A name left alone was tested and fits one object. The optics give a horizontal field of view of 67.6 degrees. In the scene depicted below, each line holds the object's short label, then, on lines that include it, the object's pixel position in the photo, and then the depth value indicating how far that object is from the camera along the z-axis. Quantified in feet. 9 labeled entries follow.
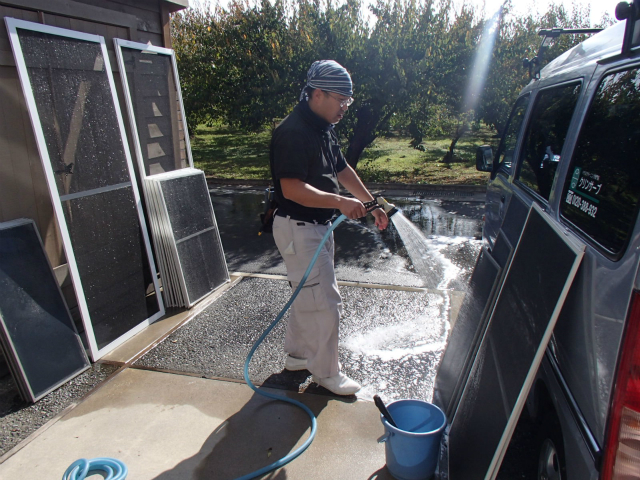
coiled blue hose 7.83
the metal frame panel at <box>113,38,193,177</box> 13.08
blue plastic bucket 7.42
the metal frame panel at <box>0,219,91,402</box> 9.73
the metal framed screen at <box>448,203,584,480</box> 5.35
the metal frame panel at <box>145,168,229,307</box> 13.74
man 8.86
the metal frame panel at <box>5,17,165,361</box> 10.16
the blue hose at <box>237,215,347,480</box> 8.09
